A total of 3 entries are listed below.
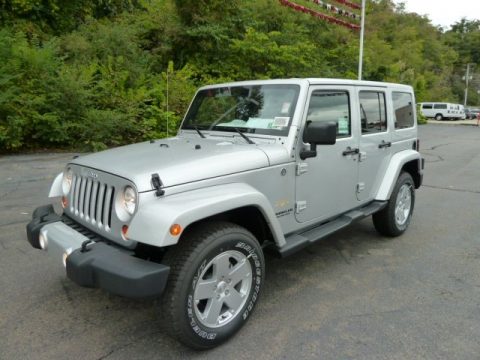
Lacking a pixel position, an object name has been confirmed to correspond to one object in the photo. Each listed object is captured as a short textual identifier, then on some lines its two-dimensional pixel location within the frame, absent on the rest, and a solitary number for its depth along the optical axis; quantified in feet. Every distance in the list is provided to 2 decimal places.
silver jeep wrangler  7.97
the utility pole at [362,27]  53.62
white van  130.52
